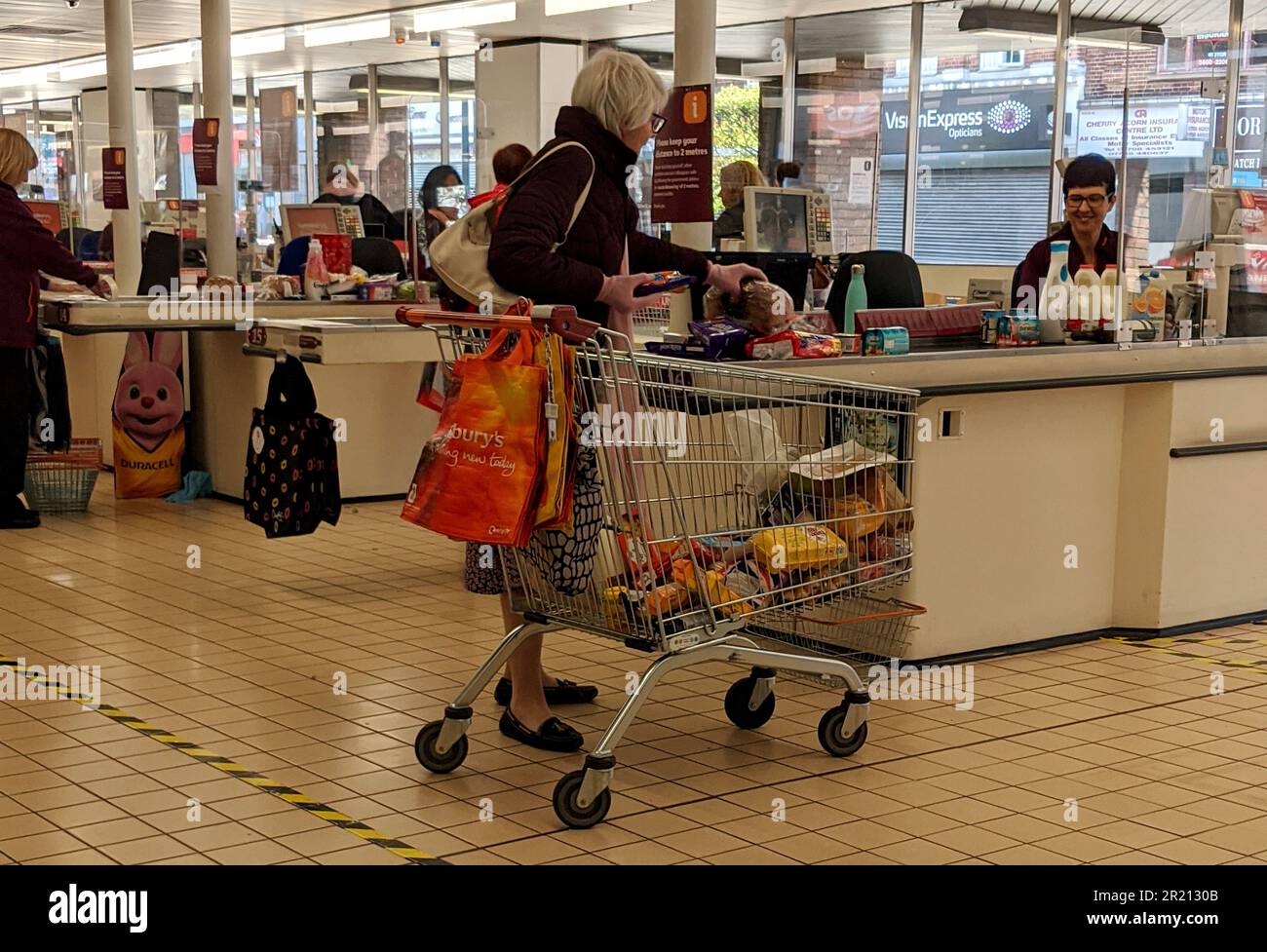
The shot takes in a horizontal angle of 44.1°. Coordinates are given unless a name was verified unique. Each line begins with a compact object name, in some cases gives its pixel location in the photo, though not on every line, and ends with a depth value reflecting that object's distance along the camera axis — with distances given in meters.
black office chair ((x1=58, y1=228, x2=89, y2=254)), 13.28
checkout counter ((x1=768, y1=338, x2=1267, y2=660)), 4.88
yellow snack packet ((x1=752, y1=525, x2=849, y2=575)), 3.79
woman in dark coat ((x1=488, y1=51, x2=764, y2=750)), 3.73
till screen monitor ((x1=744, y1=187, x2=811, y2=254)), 6.89
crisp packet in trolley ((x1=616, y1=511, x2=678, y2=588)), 3.53
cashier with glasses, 5.60
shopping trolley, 3.52
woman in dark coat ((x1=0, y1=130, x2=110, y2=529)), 7.22
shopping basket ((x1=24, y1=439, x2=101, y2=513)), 7.57
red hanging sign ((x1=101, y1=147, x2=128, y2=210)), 11.97
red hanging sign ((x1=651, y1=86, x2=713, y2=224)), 6.96
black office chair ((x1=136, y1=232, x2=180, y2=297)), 9.40
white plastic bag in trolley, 3.85
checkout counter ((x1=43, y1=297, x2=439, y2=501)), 7.53
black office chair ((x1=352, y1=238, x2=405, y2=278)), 9.55
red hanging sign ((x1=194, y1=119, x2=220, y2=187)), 10.52
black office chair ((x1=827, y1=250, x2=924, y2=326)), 7.20
